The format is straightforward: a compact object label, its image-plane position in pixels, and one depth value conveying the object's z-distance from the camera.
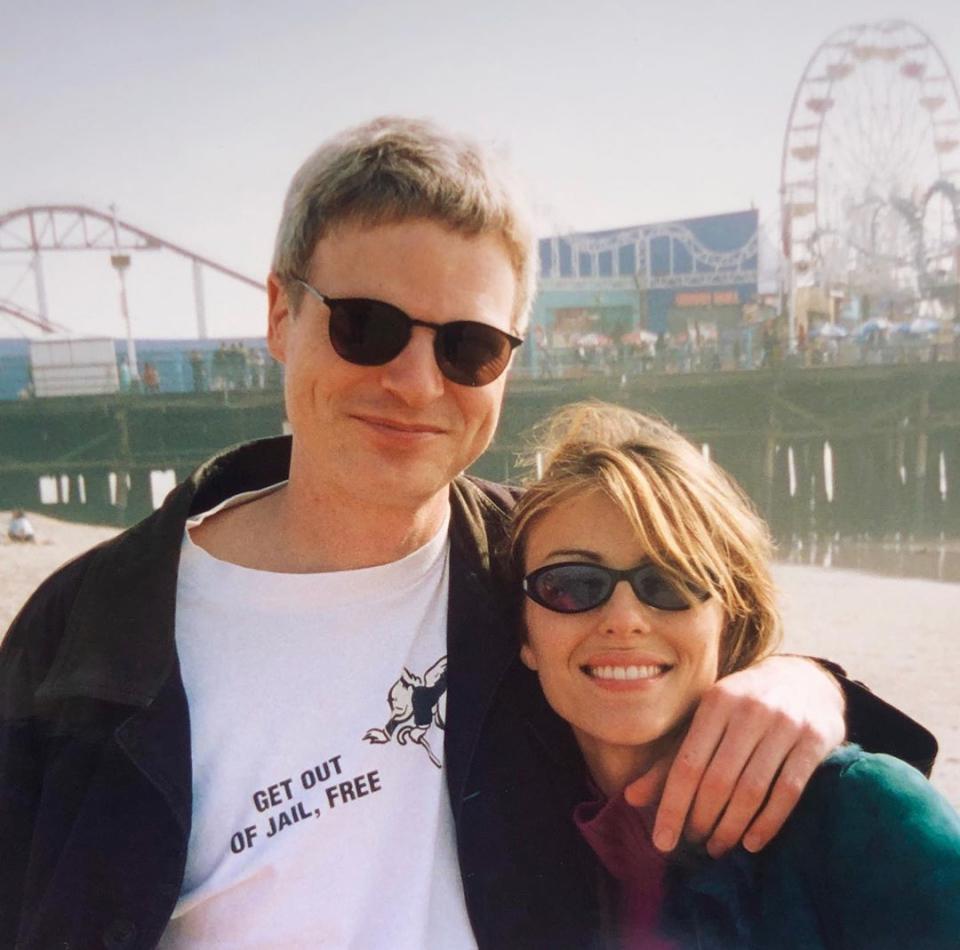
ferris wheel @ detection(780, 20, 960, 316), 33.38
